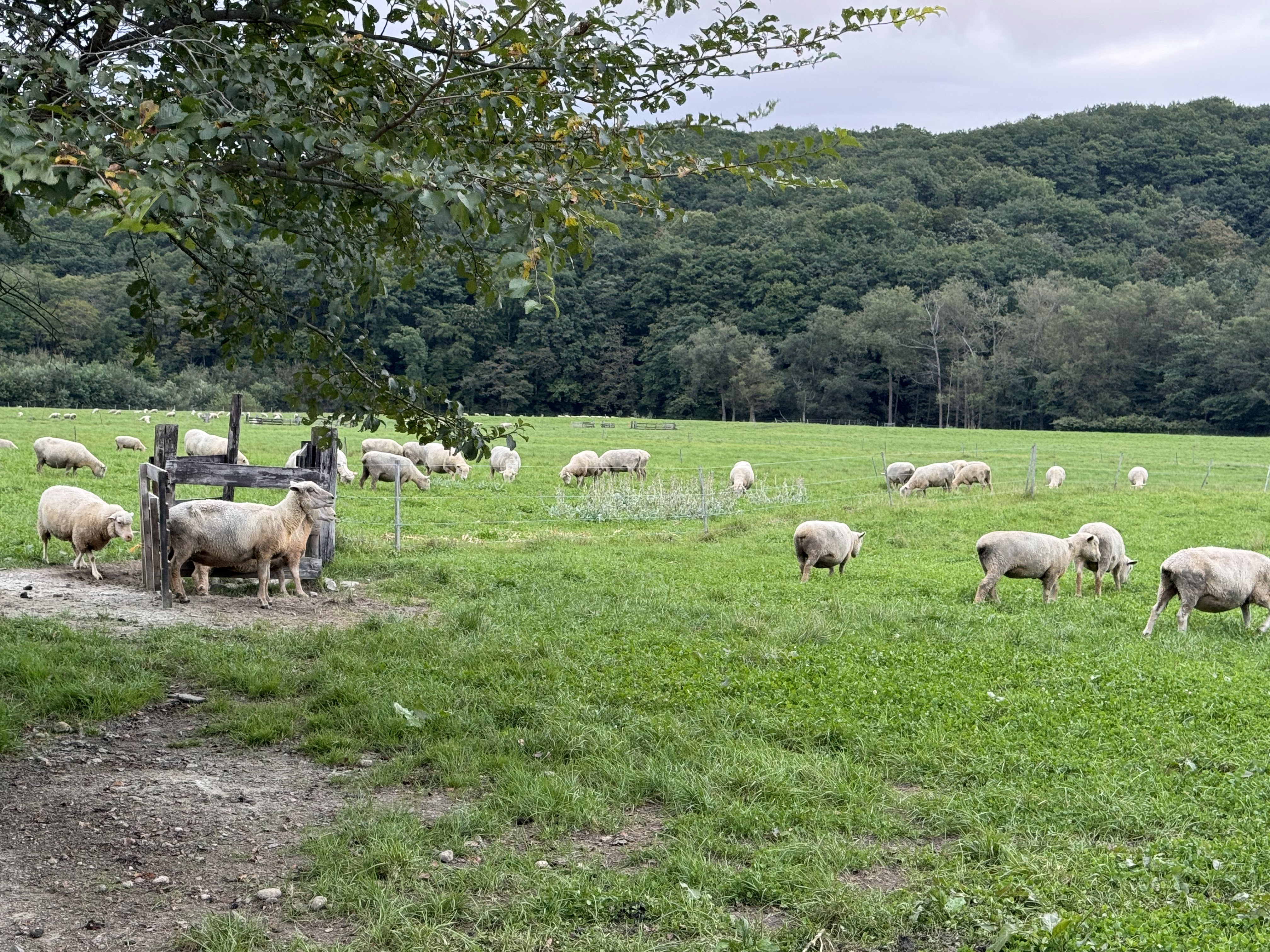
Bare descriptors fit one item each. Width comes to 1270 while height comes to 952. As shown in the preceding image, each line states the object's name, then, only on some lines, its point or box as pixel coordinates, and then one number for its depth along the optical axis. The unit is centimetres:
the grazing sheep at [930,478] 2998
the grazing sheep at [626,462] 3309
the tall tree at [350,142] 473
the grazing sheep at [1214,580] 1177
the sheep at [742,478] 2886
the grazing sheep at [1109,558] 1516
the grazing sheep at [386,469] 2791
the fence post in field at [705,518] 2143
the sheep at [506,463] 3316
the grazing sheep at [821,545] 1573
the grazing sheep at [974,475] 3102
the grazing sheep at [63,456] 2641
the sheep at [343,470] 2881
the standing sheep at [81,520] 1399
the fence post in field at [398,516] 1712
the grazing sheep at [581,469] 3269
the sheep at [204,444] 3000
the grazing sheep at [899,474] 3194
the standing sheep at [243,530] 1215
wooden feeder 1224
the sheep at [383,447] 3219
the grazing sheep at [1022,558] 1402
